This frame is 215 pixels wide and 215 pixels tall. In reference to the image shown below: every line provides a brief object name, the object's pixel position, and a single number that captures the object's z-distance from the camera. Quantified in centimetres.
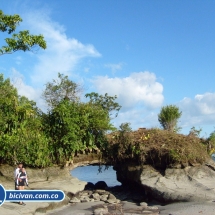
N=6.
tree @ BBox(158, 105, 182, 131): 2188
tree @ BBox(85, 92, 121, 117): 1973
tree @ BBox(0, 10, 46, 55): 1366
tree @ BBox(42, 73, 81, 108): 1922
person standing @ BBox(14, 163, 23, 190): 1457
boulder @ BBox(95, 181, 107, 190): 2300
